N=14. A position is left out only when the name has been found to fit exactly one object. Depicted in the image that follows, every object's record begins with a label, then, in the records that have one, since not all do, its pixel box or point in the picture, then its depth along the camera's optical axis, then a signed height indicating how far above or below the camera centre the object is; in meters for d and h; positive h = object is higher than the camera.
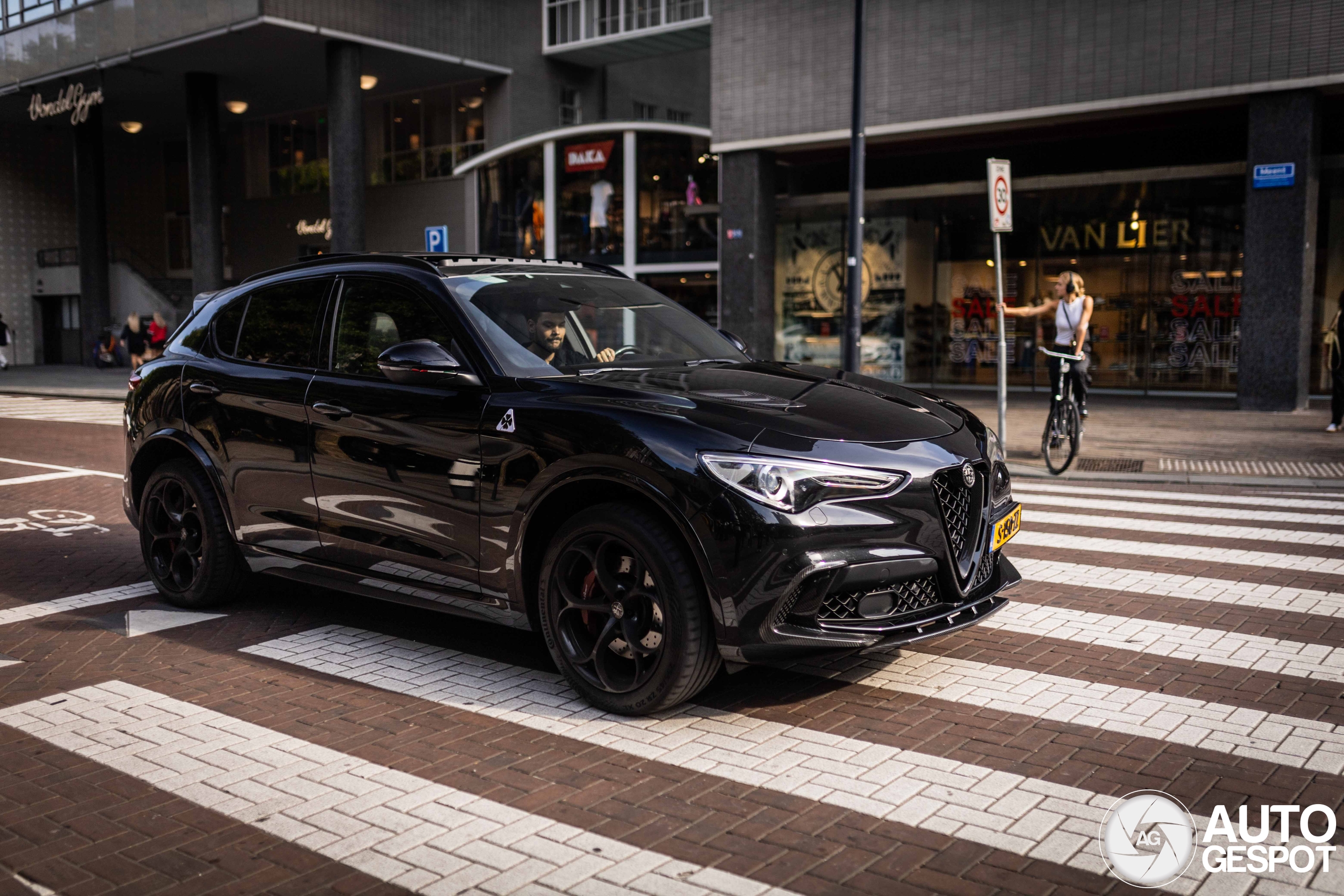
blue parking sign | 17.42 +1.44
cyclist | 12.30 +0.08
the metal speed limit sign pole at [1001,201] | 12.69 +1.39
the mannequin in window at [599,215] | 28.20 +2.86
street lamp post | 15.27 +1.24
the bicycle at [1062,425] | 12.11 -1.01
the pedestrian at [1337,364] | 14.74 -0.48
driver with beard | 4.95 -0.02
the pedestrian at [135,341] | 29.88 -0.14
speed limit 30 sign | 12.71 +1.44
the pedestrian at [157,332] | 29.05 +0.09
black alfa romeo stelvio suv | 4.08 -0.56
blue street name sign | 17.39 +2.25
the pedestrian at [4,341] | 37.90 -0.11
